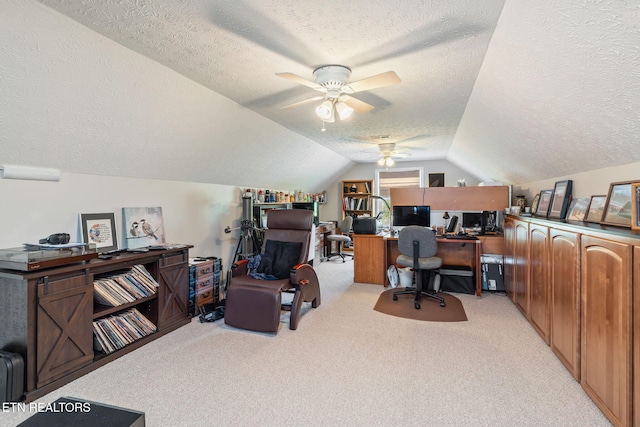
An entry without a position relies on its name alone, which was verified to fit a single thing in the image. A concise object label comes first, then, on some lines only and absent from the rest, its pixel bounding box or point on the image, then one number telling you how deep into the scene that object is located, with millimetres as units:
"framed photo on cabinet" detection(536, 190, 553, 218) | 3408
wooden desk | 4477
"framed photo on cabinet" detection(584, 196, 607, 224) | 2416
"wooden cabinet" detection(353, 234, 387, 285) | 4874
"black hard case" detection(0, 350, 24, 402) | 1950
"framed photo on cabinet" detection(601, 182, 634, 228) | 2037
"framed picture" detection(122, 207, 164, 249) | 3254
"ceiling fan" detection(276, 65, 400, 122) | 2293
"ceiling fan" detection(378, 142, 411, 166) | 5477
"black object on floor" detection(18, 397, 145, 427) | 852
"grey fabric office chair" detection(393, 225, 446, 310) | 3867
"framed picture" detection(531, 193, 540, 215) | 3769
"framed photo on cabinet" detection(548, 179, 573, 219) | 2994
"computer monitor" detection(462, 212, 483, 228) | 4828
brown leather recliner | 3096
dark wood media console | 2074
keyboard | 4355
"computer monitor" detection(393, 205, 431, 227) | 4875
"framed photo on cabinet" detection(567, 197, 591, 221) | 2673
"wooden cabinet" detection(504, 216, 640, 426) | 1582
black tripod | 4598
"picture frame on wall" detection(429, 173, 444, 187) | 7484
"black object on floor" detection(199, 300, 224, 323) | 3412
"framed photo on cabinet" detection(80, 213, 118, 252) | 2881
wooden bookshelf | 8031
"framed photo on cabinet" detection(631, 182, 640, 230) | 1768
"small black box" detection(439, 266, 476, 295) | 4352
